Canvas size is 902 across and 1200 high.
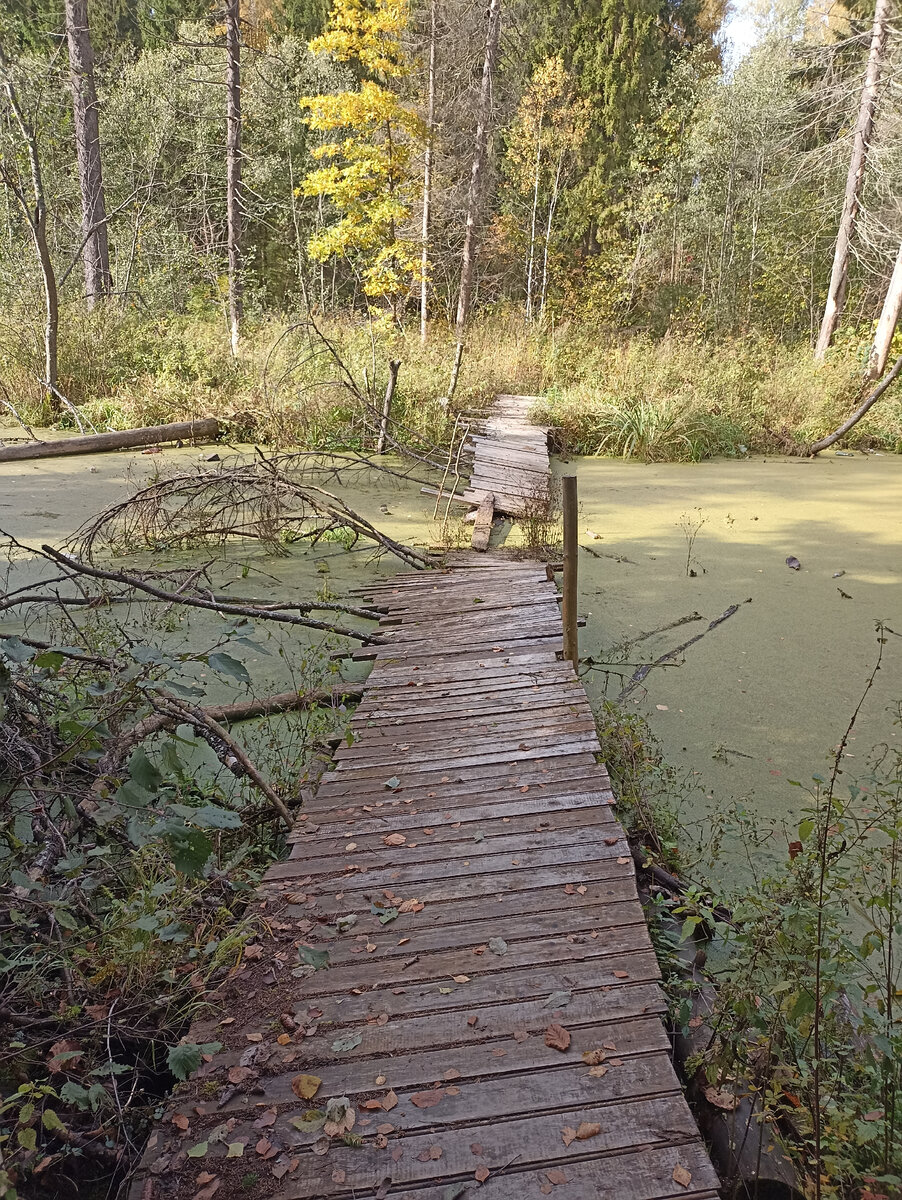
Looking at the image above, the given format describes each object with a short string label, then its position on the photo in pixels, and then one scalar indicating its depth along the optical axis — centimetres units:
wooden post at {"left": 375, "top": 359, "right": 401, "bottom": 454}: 645
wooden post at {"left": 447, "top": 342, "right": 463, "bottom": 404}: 758
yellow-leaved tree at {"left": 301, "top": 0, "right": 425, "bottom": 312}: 1149
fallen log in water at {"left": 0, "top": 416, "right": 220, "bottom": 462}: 664
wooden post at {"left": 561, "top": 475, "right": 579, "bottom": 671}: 314
